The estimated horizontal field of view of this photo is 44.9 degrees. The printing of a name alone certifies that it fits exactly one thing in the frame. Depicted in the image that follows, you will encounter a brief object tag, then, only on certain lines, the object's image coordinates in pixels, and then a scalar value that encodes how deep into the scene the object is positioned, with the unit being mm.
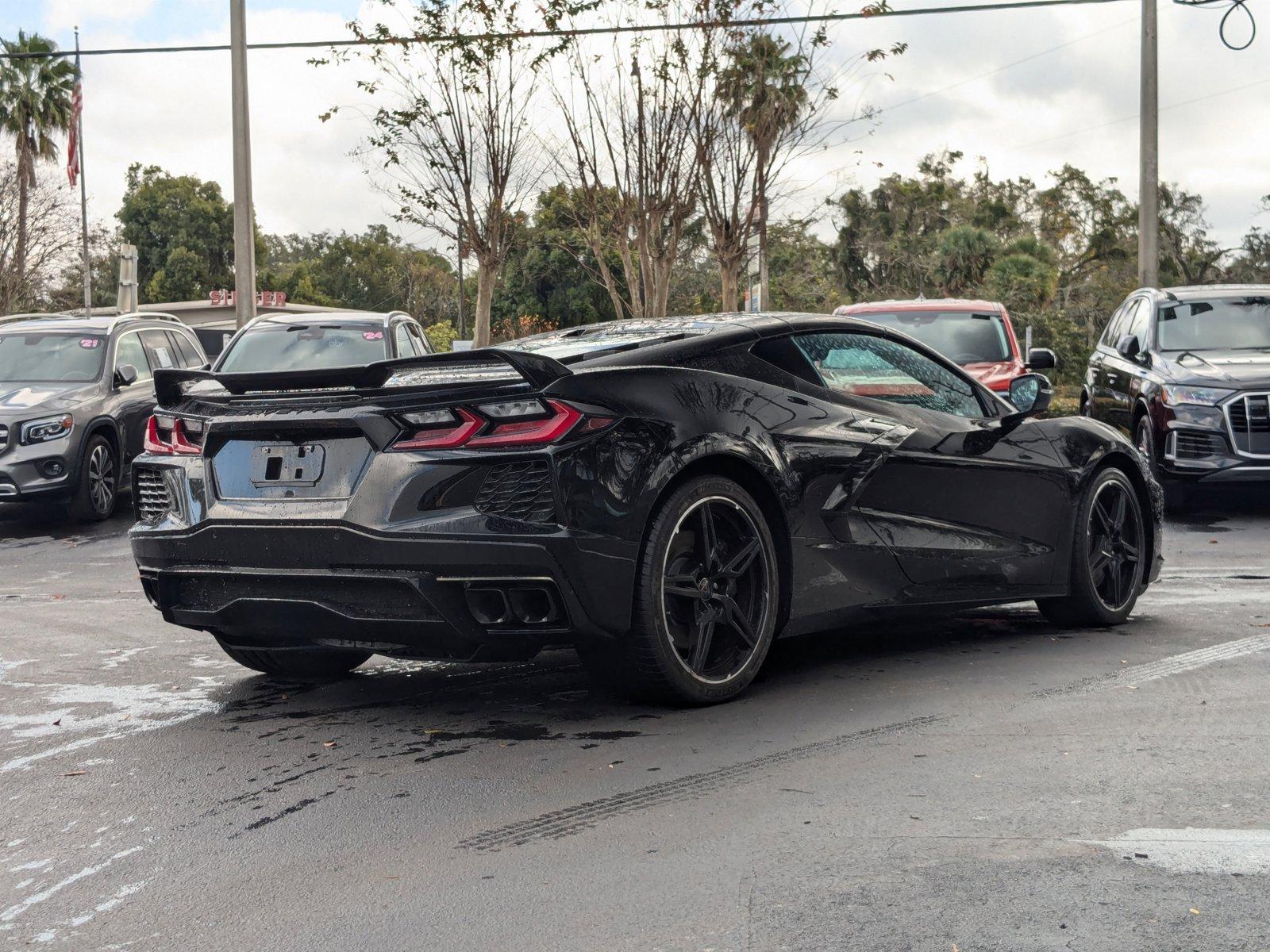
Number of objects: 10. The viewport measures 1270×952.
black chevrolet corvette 4742
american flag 47062
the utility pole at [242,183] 22094
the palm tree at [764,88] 22344
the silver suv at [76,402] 12508
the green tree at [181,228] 71000
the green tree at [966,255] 46688
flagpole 49394
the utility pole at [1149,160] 21891
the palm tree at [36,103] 50594
